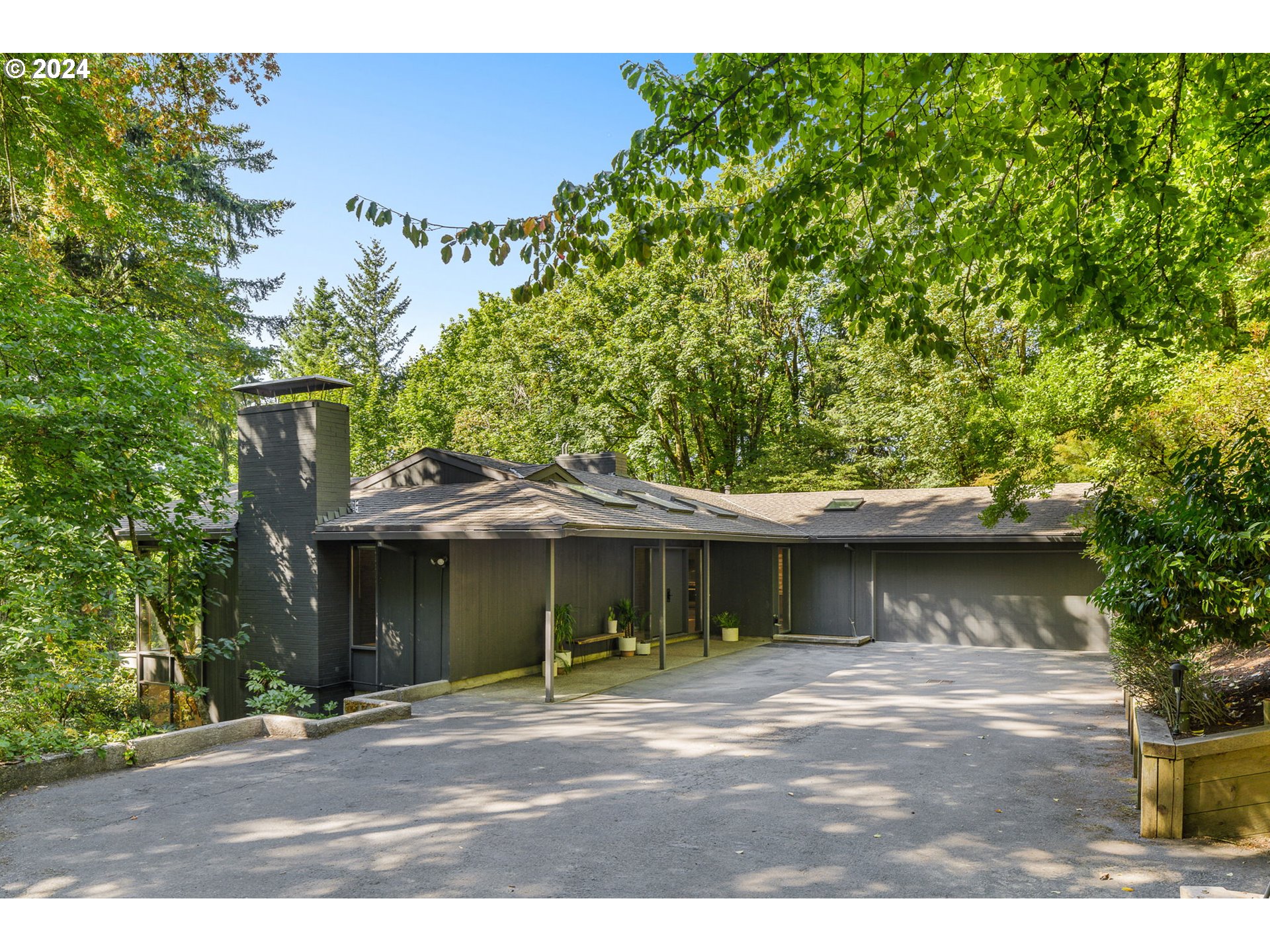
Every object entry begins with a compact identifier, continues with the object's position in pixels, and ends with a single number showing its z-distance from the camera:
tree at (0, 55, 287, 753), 6.88
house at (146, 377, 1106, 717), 9.99
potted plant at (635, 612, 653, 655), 13.89
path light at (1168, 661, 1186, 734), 5.02
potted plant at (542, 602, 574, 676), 11.55
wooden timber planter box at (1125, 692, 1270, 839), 4.55
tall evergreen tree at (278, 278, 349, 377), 37.62
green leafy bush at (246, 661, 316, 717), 8.26
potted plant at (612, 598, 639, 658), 13.56
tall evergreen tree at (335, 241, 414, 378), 38.59
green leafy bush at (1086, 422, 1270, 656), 4.48
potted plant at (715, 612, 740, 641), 15.84
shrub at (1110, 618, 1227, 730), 5.39
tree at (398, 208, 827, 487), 22.95
